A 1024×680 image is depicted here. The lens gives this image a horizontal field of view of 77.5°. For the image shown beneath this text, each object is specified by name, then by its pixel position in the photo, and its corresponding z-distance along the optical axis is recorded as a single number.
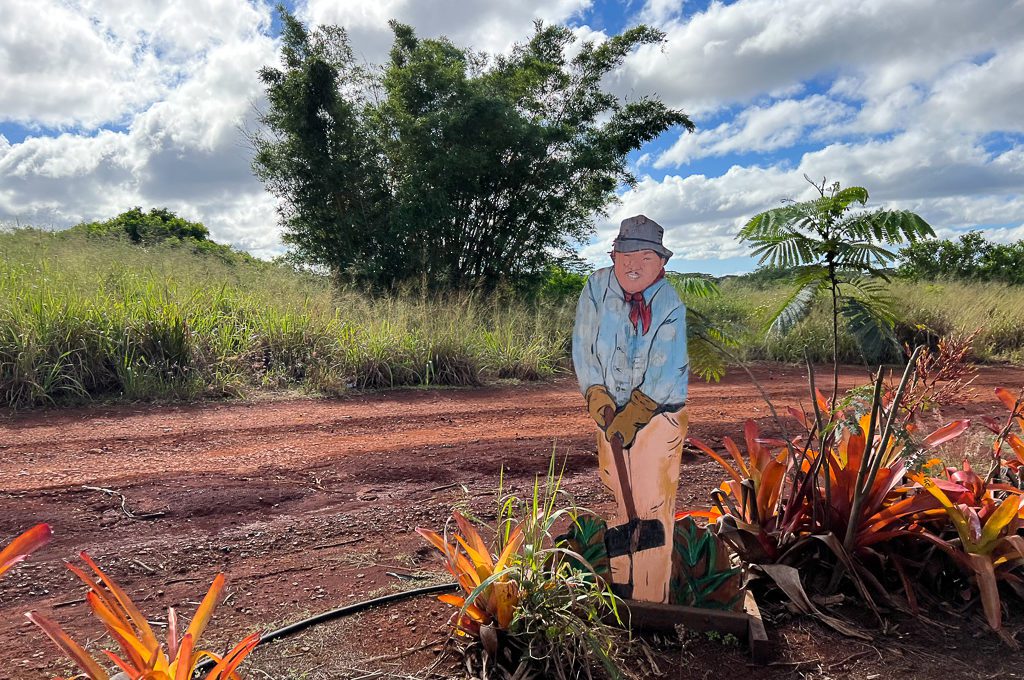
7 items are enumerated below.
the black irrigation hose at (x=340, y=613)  2.08
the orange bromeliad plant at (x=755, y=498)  2.53
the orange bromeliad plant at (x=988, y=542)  2.31
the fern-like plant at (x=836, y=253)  2.12
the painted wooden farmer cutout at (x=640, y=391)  2.10
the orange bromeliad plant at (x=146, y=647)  1.39
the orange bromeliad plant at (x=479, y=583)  1.96
